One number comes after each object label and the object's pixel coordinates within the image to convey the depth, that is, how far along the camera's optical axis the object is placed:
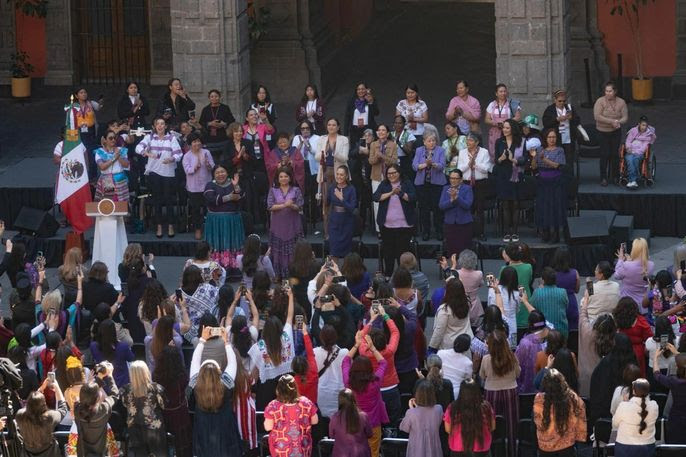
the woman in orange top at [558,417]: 17.00
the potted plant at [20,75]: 33.00
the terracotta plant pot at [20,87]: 33.00
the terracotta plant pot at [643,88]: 30.89
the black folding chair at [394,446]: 17.47
